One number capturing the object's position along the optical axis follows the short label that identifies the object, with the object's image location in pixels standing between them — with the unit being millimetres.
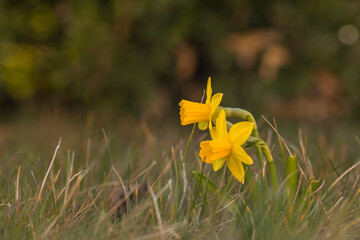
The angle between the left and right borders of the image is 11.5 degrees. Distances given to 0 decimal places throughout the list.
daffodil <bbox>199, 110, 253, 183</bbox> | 1328
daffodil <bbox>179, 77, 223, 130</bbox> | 1349
